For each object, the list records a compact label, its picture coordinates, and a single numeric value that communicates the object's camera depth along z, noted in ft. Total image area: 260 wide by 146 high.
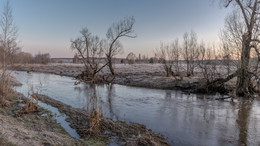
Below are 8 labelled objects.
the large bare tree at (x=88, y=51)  71.94
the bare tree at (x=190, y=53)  68.72
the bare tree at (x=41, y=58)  239.30
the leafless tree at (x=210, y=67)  46.54
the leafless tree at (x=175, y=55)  71.20
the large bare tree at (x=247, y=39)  35.88
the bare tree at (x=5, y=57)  27.38
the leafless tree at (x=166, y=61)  71.16
